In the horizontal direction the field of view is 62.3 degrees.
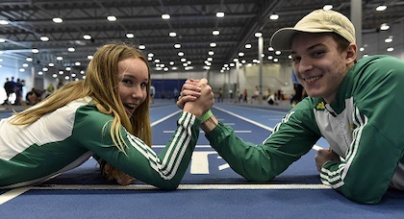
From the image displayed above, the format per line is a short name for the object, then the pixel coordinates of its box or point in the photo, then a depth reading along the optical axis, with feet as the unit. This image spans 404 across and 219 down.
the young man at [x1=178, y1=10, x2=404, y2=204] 5.42
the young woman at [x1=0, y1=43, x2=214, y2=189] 6.09
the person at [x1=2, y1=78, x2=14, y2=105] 70.38
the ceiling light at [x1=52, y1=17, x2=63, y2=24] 68.94
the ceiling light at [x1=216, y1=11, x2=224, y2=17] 66.23
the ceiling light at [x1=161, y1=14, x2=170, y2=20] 67.40
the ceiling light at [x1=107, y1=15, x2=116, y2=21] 67.14
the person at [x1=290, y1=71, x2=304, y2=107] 47.52
